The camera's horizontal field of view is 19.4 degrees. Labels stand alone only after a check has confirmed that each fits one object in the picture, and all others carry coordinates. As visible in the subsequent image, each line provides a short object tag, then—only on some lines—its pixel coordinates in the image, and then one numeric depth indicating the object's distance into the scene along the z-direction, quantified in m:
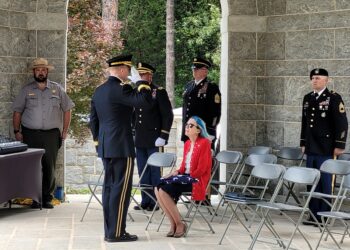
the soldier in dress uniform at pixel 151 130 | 10.38
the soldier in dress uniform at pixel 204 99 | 10.78
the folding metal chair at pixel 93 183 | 9.61
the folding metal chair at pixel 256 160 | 9.75
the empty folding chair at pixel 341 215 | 7.95
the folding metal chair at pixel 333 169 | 8.85
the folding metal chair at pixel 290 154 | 10.55
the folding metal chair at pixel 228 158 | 10.01
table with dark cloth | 9.69
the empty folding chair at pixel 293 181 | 7.97
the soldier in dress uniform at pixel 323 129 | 9.68
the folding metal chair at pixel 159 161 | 9.56
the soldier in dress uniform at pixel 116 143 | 8.35
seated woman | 8.73
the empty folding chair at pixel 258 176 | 8.37
